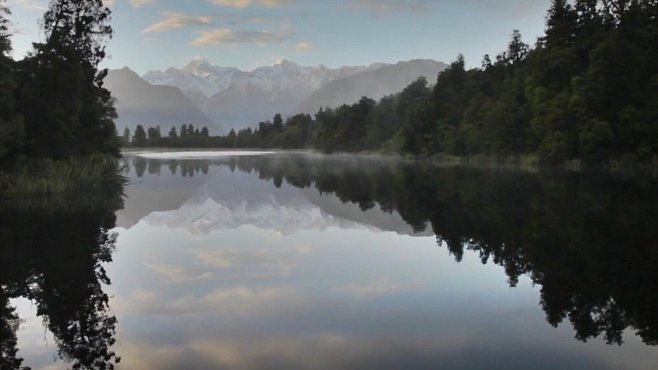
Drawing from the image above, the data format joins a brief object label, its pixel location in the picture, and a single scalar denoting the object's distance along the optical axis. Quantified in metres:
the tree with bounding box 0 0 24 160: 28.33
